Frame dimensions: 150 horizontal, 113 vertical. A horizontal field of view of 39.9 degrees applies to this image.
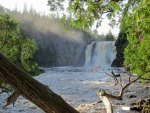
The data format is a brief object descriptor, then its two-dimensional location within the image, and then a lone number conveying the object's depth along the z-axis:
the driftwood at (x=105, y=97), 5.42
